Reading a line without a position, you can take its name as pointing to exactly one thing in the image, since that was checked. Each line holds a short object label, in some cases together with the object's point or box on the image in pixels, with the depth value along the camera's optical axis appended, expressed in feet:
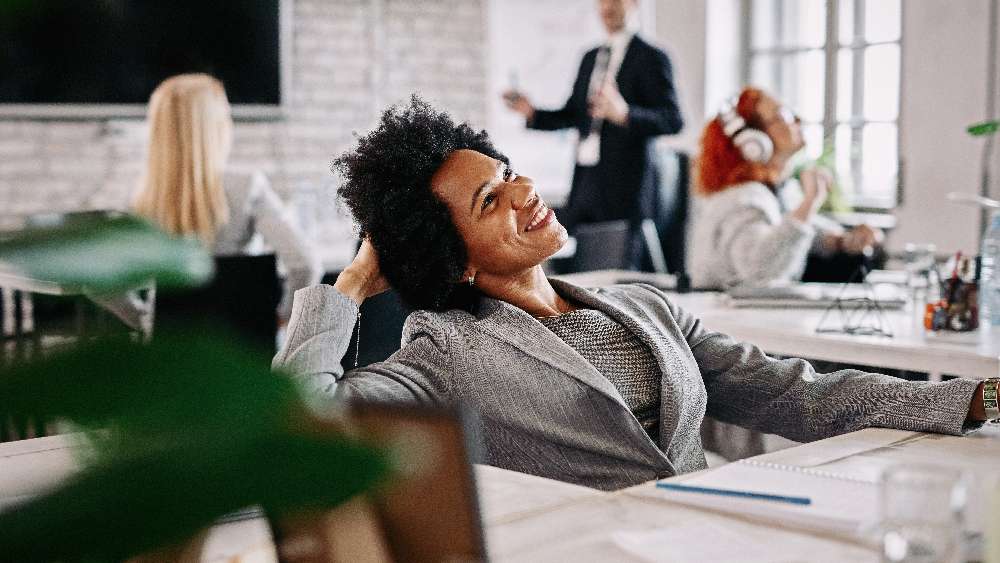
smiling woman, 5.37
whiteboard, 23.65
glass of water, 2.96
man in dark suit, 16.16
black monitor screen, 18.95
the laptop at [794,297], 9.46
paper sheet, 3.78
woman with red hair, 10.78
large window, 21.03
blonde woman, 11.69
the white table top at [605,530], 3.54
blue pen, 3.98
